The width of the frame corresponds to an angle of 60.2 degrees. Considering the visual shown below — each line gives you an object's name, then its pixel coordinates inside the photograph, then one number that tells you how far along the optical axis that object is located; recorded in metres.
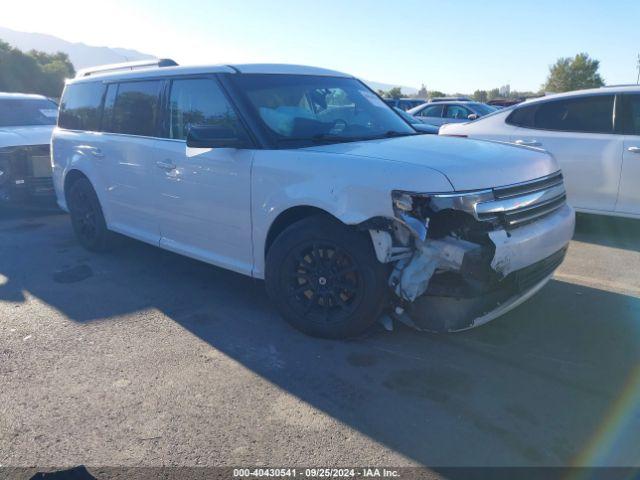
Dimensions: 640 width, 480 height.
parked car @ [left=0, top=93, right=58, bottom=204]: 7.90
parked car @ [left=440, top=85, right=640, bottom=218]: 5.89
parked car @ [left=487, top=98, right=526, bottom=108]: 24.40
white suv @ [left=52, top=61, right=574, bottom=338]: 3.30
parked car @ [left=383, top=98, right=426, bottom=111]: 22.39
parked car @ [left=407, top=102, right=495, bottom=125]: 15.62
